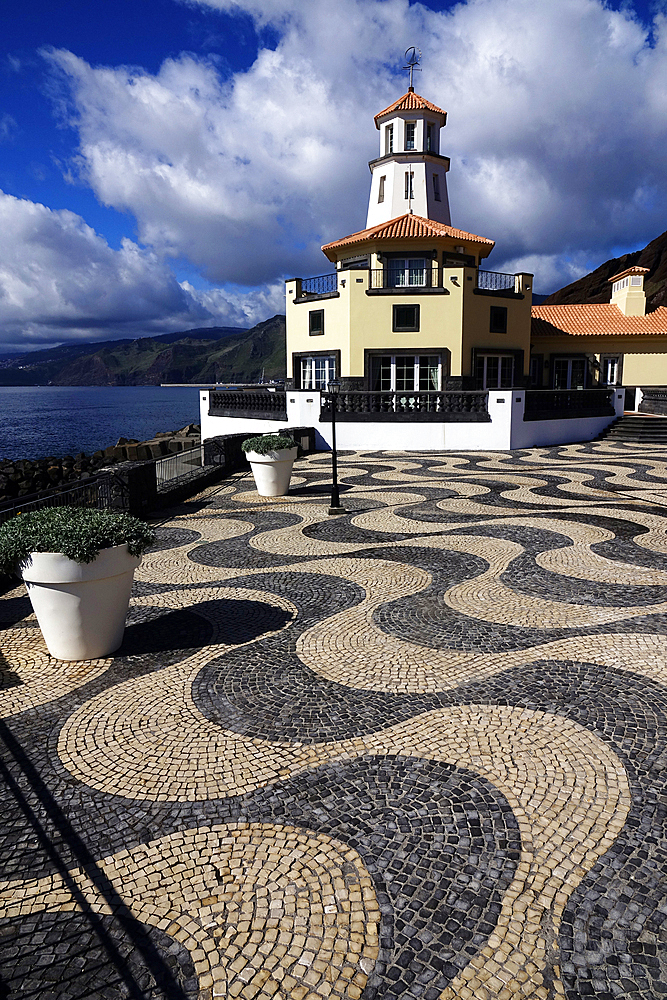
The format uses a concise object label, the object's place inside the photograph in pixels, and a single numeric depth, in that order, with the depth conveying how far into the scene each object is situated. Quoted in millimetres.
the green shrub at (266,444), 14195
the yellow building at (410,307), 29969
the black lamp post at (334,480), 12702
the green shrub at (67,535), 5699
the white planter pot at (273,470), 14477
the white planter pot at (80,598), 5715
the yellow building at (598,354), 36844
